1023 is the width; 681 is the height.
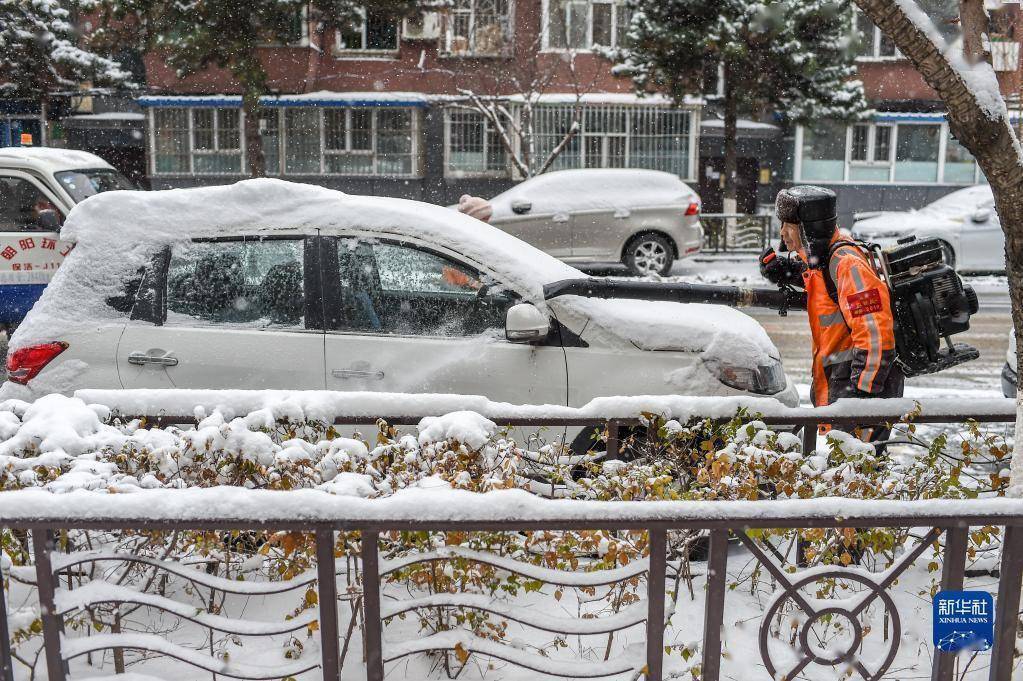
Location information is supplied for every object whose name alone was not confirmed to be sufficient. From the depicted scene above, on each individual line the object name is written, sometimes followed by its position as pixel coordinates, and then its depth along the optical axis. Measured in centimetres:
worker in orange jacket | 418
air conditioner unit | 2562
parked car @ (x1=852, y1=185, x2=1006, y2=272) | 1645
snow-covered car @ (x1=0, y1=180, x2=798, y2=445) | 483
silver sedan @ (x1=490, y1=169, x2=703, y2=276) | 1595
